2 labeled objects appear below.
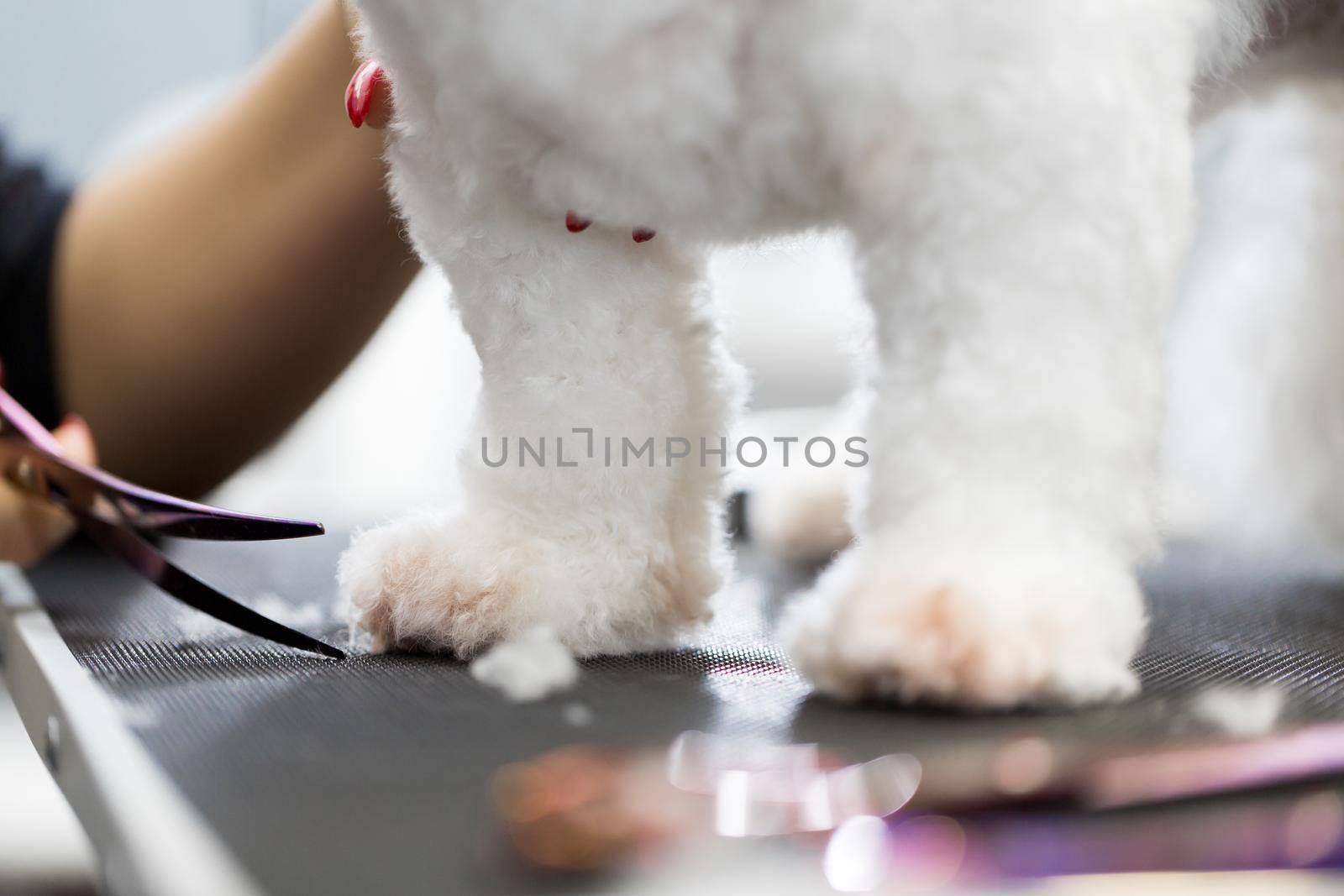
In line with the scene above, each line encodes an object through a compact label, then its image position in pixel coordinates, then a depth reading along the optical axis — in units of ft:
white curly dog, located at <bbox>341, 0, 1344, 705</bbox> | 1.58
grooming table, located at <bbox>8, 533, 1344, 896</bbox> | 1.43
